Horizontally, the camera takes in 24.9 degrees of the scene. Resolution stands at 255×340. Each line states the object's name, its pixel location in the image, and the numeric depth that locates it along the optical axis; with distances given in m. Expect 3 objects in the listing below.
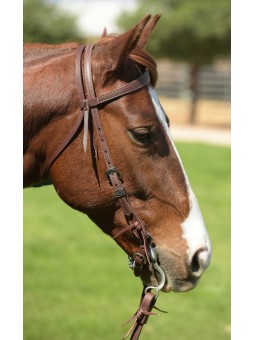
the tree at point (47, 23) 23.08
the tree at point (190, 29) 19.86
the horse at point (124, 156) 2.17
